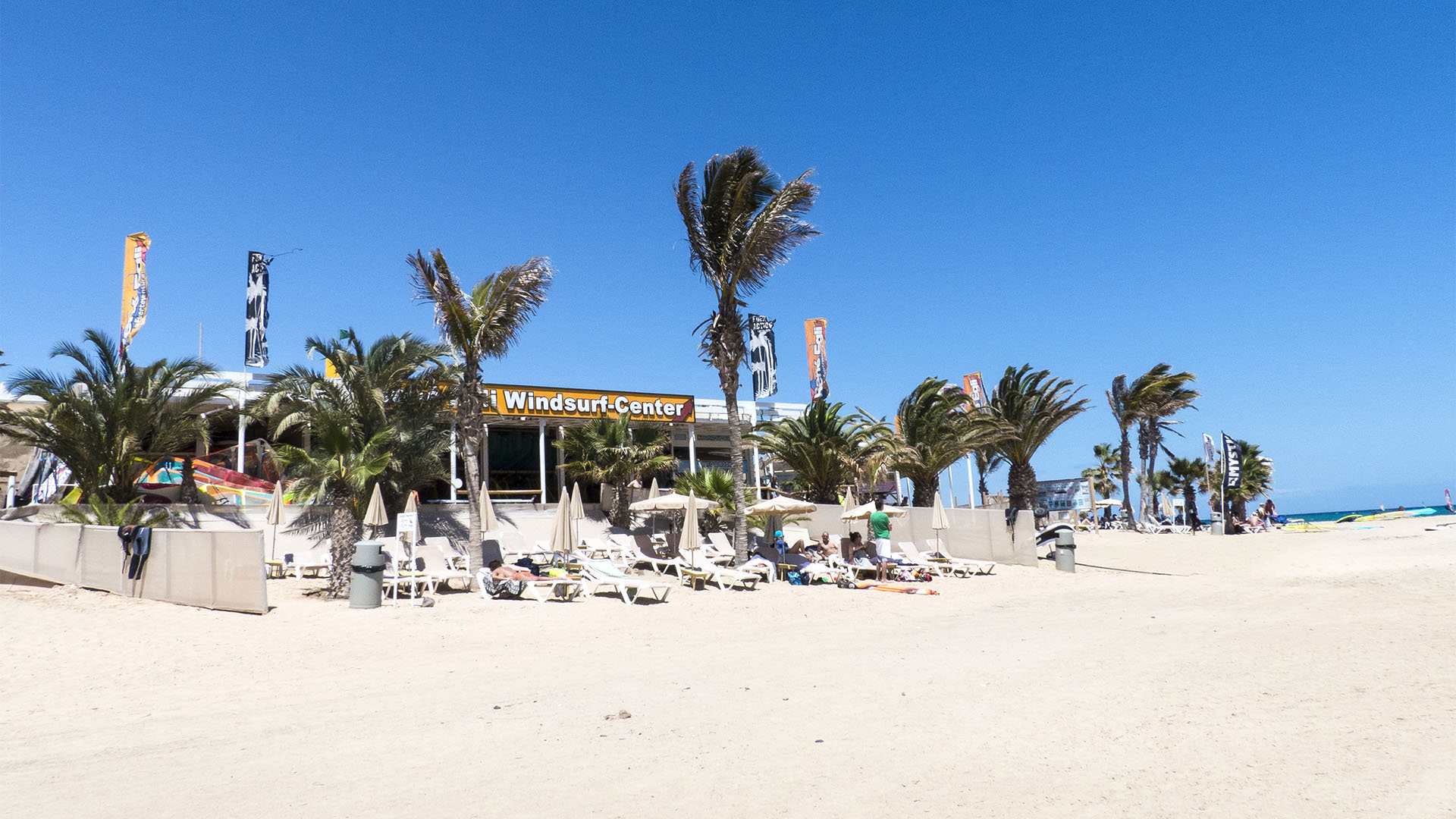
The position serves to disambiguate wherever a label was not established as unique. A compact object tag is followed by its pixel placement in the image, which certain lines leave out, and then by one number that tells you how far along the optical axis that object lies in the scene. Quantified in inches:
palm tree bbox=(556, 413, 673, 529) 743.7
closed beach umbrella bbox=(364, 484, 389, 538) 479.5
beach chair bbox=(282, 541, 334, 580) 579.2
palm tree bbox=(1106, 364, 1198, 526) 1263.5
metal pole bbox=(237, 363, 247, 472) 727.1
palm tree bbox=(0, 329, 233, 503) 600.1
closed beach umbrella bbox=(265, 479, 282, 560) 563.5
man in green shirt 606.5
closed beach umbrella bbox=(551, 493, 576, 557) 526.9
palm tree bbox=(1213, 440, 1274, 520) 1777.8
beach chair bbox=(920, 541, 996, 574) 634.2
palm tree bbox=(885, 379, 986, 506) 844.0
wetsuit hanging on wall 440.1
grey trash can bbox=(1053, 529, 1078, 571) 688.4
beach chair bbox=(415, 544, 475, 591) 483.8
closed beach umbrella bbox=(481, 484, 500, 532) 589.3
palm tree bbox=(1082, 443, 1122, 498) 2047.2
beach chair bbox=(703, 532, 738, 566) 650.2
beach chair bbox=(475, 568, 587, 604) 480.1
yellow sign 823.7
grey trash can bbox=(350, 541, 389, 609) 438.6
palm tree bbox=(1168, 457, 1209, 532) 1753.2
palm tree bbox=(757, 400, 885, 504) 816.3
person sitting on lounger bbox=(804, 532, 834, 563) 662.1
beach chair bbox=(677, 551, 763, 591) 539.5
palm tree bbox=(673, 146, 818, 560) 606.9
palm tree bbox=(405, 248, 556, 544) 574.2
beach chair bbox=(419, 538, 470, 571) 540.4
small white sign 460.8
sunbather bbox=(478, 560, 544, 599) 481.7
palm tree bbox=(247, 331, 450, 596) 516.7
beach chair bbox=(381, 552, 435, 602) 462.0
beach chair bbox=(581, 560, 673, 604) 483.8
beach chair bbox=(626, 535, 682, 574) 598.2
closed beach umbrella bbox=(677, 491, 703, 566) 552.7
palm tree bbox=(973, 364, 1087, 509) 871.7
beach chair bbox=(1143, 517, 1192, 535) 1258.0
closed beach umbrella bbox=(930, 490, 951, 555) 662.5
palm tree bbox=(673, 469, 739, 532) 732.7
